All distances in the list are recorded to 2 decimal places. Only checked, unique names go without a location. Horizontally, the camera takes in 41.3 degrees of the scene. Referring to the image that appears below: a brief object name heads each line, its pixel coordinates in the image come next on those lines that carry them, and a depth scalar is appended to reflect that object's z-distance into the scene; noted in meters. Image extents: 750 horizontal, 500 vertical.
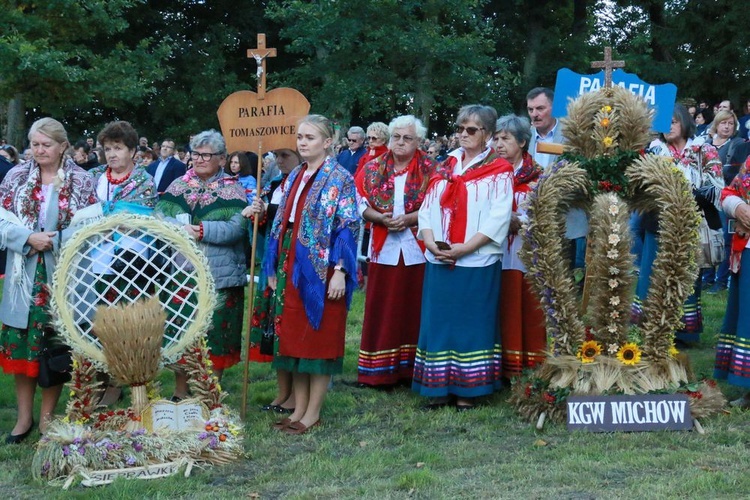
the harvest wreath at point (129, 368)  5.24
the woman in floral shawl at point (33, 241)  5.88
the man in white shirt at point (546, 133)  7.37
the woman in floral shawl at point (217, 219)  6.51
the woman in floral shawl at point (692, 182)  7.70
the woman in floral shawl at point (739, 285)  6.33
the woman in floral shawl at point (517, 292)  6.95
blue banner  6.44
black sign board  5.84
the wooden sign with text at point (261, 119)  6.45
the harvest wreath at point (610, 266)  5.97
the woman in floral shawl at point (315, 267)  6.09
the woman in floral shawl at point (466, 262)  6.51
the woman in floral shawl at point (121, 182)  6.11
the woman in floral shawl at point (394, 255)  7.14
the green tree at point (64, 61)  19.00
